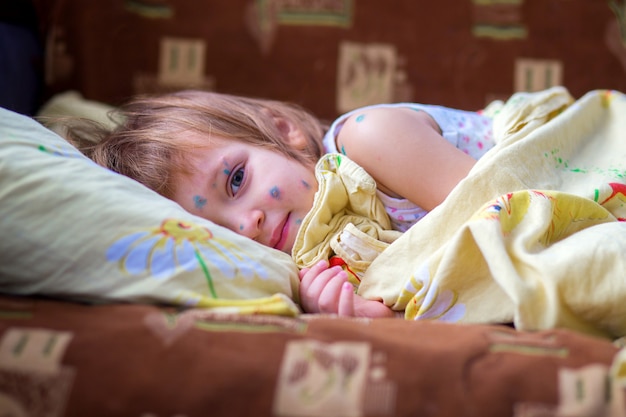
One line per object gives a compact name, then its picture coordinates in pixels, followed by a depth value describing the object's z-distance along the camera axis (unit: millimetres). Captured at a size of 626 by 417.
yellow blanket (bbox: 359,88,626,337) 652
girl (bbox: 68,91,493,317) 912
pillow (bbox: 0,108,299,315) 671
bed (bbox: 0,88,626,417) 539
